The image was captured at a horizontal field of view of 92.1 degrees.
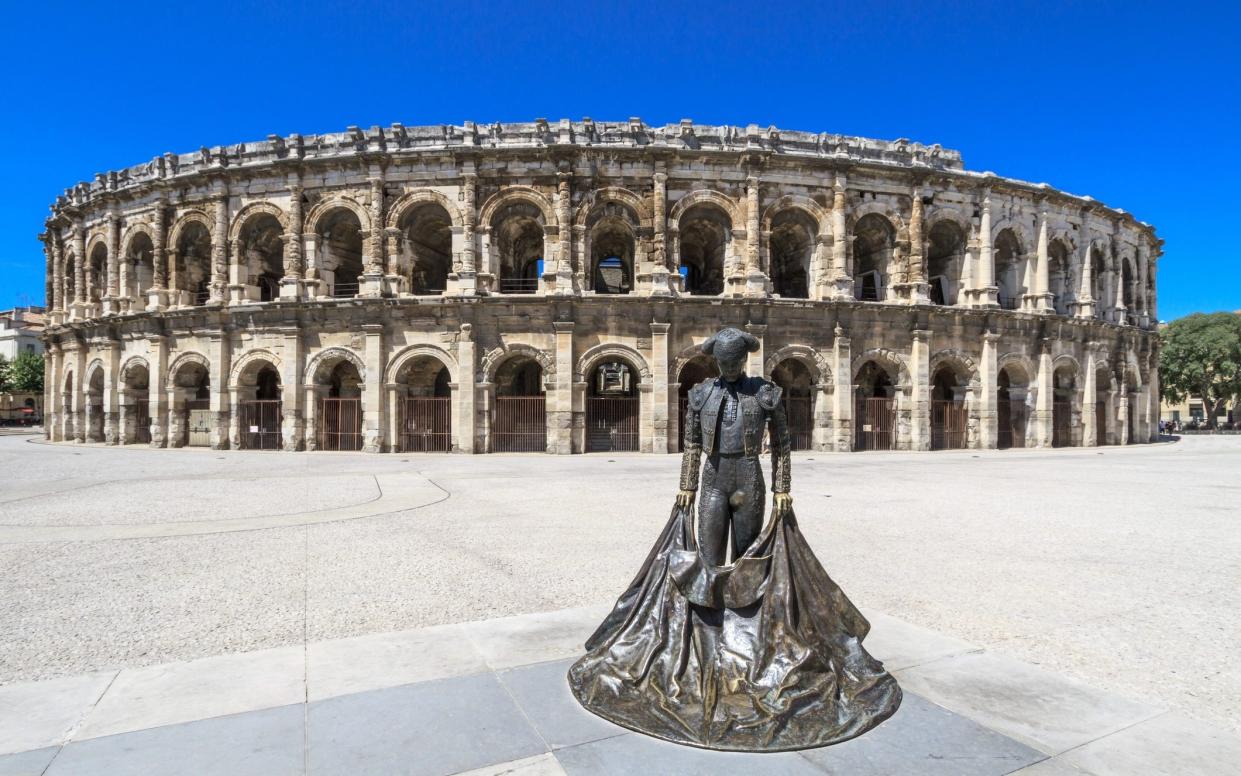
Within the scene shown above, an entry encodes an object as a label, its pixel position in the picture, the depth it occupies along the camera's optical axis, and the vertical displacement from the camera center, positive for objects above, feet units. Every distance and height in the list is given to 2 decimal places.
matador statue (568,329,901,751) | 9.27 -4.21
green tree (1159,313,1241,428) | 115.75 +5.63
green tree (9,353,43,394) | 133.66 +3.47
